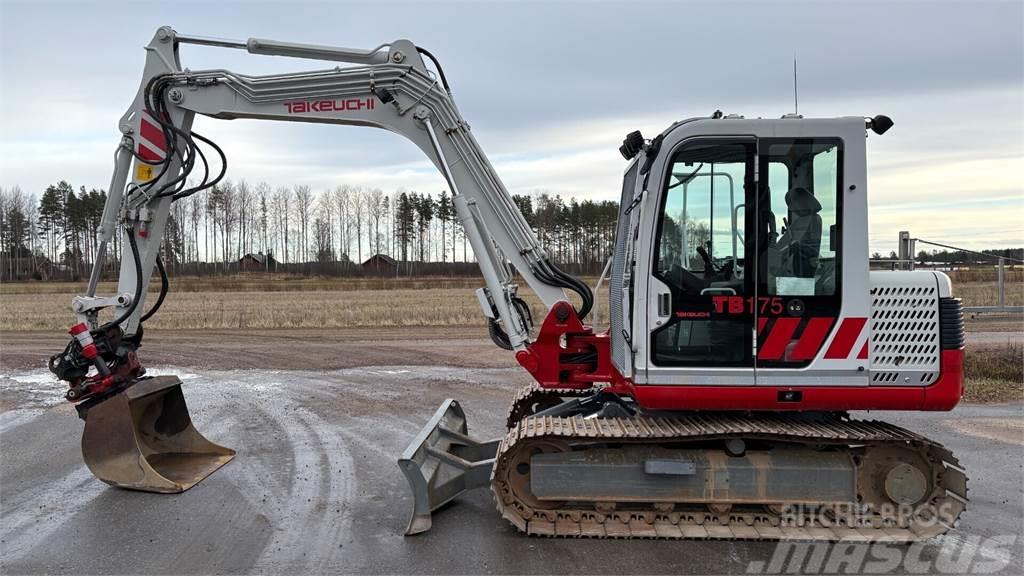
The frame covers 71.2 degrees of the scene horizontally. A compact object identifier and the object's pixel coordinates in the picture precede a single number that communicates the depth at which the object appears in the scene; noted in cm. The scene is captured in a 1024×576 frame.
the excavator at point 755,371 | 531
